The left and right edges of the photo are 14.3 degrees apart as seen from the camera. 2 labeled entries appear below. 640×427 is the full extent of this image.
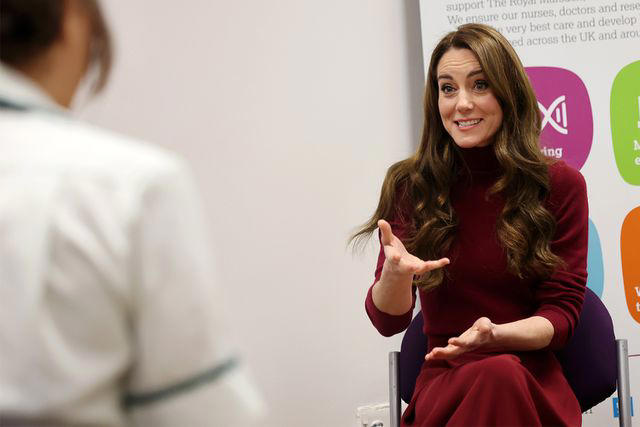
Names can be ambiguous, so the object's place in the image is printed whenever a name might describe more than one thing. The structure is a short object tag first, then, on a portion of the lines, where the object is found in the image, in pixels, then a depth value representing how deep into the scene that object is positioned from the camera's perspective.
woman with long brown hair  4.37
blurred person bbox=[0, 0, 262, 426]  2.32
